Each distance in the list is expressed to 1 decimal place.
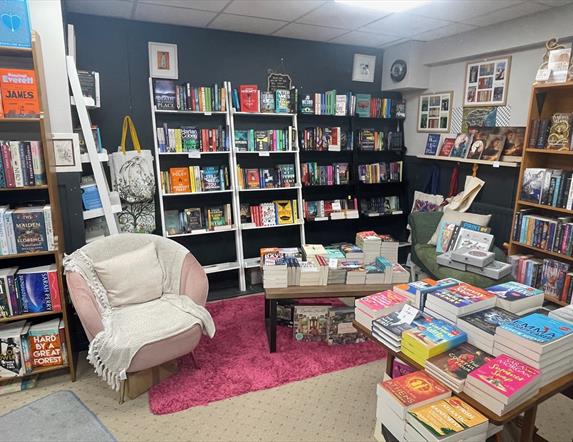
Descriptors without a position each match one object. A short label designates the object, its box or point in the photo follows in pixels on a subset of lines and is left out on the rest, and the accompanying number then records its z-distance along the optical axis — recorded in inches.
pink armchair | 92.5
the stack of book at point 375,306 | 77.7
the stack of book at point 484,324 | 65.3
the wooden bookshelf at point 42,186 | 90.9
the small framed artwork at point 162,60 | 145.5
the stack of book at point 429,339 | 64.3
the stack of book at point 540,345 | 59.2
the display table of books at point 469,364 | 54.8
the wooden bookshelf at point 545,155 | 127.3
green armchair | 126.6
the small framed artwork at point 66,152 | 105.3
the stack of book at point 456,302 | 70.8
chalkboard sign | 165.8
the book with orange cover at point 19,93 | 87.9
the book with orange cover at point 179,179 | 151.1
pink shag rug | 97.6
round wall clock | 177.3
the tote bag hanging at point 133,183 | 139.4
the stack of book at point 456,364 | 59.6
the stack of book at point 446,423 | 52.0
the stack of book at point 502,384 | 54.2
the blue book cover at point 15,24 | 85.1
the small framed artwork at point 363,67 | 183.0
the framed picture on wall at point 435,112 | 175.0
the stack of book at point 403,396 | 57.6
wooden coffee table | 111.0
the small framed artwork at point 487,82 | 150.6
